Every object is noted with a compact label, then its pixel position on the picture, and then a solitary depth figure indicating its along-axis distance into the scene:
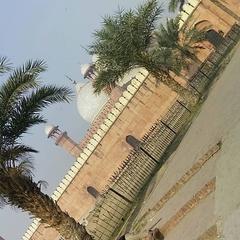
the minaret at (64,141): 32.45
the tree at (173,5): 20.14
